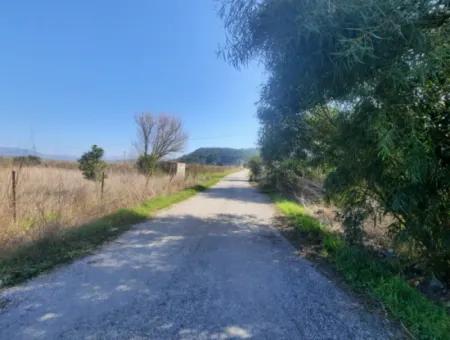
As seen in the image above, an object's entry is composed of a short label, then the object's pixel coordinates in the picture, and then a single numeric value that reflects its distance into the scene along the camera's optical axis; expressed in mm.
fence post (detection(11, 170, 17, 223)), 5640
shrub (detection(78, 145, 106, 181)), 12840
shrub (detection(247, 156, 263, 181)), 28778
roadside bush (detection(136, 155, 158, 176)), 20772
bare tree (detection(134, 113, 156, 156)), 26119
